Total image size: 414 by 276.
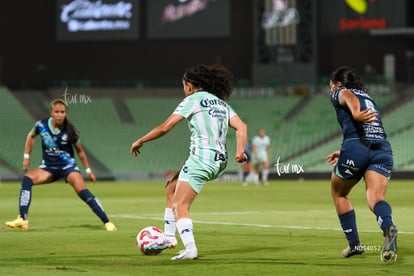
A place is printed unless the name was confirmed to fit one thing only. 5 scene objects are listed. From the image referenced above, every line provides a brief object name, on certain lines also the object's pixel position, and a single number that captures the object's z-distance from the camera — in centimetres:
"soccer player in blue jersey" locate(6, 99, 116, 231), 1966
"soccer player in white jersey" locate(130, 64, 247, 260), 1341
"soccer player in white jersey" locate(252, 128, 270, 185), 4553
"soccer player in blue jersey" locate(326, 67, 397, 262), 1336
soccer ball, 1422
